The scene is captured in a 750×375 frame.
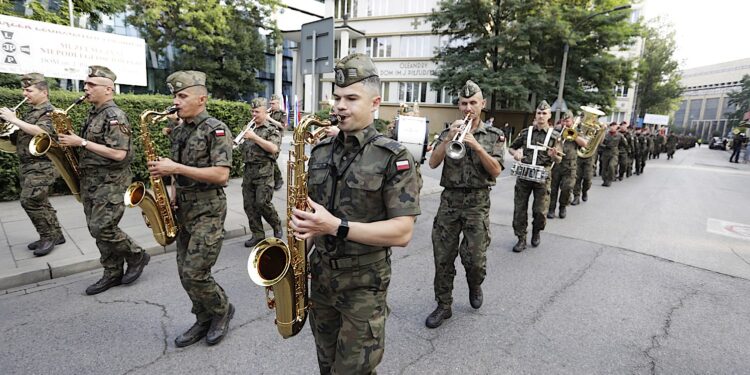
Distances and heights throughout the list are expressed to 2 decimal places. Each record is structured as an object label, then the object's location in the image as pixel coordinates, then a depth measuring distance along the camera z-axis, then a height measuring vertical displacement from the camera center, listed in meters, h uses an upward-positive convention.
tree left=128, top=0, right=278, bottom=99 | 24.67 +5.72
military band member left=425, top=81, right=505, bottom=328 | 3.83 -0.76
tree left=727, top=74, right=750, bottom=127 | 57.60 +5.76
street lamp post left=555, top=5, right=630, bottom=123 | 18.87 +2.05
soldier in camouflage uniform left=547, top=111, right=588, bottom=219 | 8.38 -0.92
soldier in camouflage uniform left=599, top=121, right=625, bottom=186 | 12.99 -0.61
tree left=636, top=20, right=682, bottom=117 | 41.38 +6.70
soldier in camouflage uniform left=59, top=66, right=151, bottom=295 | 4.07 -0.53
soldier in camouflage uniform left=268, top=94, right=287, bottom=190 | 8.16 +0.15
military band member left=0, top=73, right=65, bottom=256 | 4.92 -0.75
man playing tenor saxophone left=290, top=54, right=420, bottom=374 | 1.97 -0.44
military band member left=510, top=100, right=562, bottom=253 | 6.18 -0.48
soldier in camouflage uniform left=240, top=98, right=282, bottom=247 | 5.75 -0.85
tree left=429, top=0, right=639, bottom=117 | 23.19 +5.24
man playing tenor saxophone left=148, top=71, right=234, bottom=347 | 3.19 -0.65
